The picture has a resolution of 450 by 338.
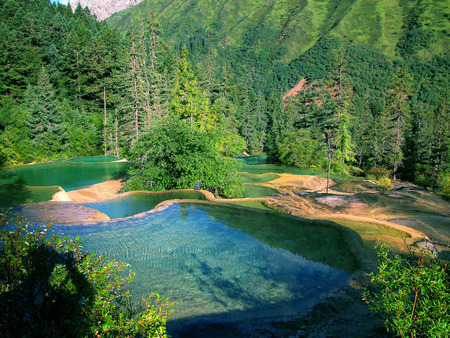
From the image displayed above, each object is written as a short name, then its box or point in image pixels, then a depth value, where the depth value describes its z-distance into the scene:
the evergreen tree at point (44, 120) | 32.06
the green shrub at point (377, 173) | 33.20
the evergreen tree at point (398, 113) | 34.92
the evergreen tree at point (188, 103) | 24.75
